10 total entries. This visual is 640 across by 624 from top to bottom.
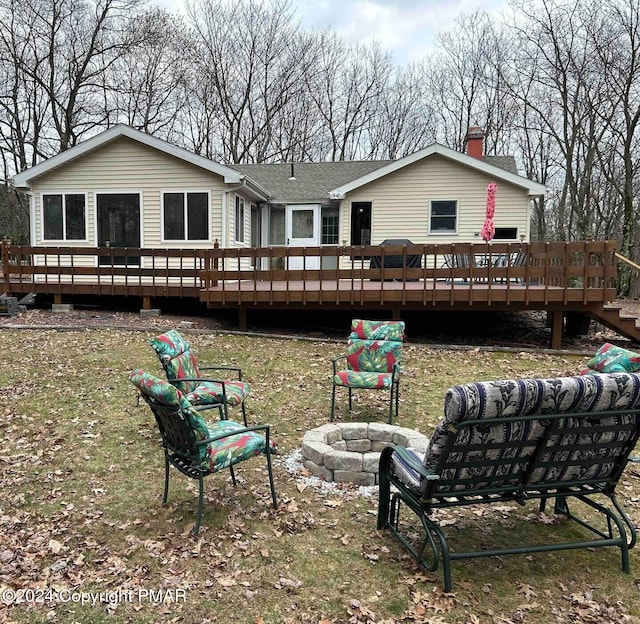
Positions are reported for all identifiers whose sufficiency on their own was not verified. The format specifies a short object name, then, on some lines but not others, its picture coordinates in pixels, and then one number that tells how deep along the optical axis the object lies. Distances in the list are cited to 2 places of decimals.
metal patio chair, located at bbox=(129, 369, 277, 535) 2.94
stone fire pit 3.83
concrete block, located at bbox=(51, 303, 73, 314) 11.38
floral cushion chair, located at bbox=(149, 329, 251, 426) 4.57
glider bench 2.45
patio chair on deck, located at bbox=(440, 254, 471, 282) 11.54
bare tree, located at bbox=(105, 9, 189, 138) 24.92
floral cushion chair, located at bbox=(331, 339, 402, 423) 5.34
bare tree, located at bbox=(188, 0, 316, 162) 26.77
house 12.43
